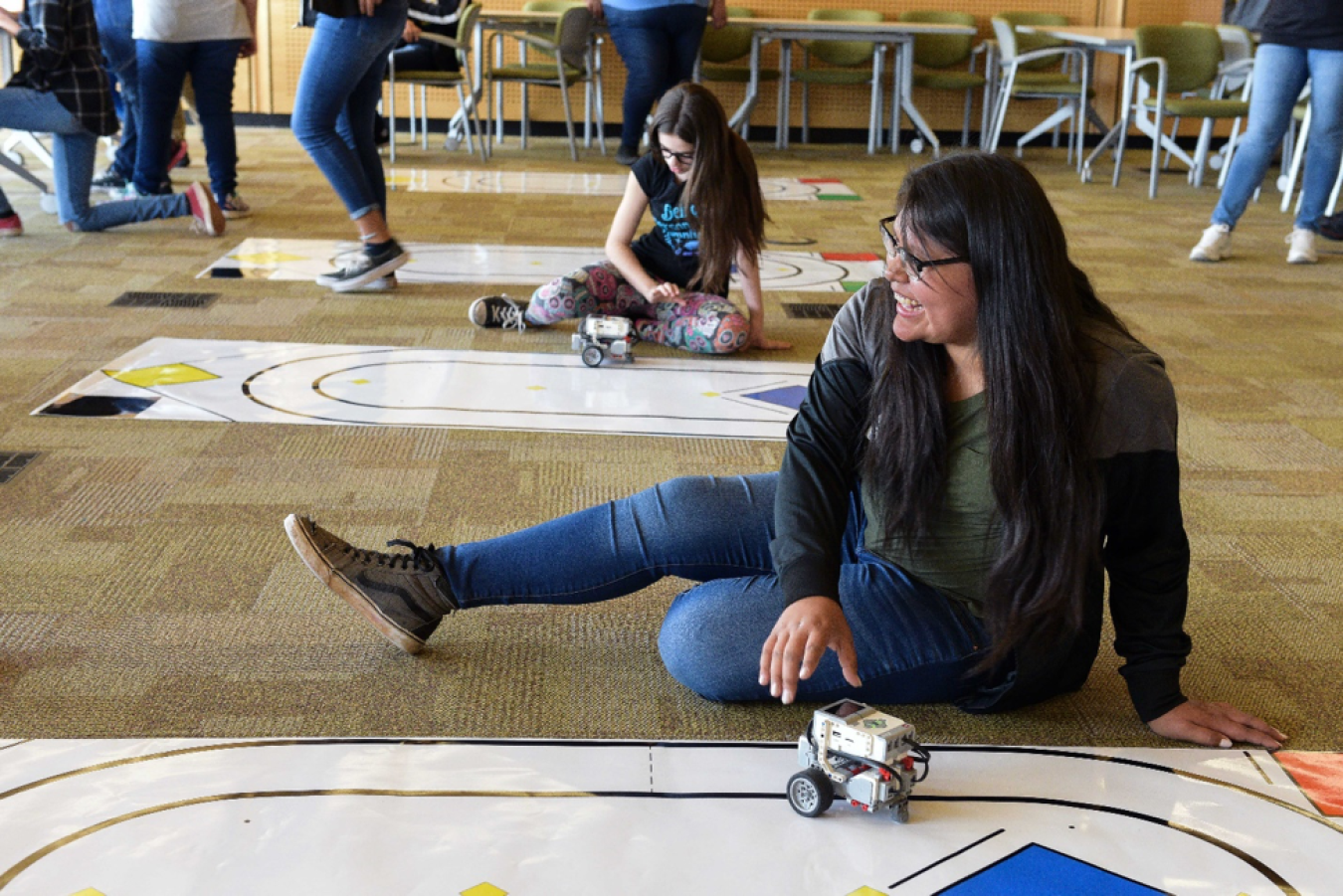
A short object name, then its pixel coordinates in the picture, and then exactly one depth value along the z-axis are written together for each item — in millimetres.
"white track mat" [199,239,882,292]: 4332
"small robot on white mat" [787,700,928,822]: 1411
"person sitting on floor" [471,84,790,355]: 3068
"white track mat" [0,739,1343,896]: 1350
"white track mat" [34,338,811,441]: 2846
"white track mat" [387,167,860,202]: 6464
